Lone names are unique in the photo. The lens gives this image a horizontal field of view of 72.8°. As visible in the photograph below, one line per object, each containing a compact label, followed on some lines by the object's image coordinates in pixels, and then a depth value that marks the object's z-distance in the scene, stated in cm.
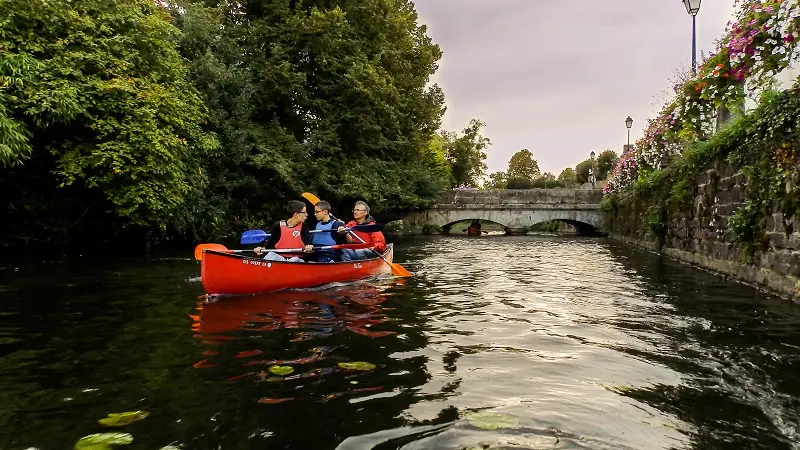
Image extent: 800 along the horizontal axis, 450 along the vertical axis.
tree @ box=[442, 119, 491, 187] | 5455
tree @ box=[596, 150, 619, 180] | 5478
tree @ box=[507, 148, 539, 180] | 8400
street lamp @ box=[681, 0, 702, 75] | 1510
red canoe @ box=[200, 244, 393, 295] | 754
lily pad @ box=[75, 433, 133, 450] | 290
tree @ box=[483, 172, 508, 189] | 8024
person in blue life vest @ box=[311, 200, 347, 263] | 997
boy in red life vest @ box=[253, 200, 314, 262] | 930
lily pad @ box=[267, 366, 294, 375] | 430
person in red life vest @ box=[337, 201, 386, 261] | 1050
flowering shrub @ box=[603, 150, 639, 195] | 2113
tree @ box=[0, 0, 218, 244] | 1089
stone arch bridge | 3544
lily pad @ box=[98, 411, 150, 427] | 324
